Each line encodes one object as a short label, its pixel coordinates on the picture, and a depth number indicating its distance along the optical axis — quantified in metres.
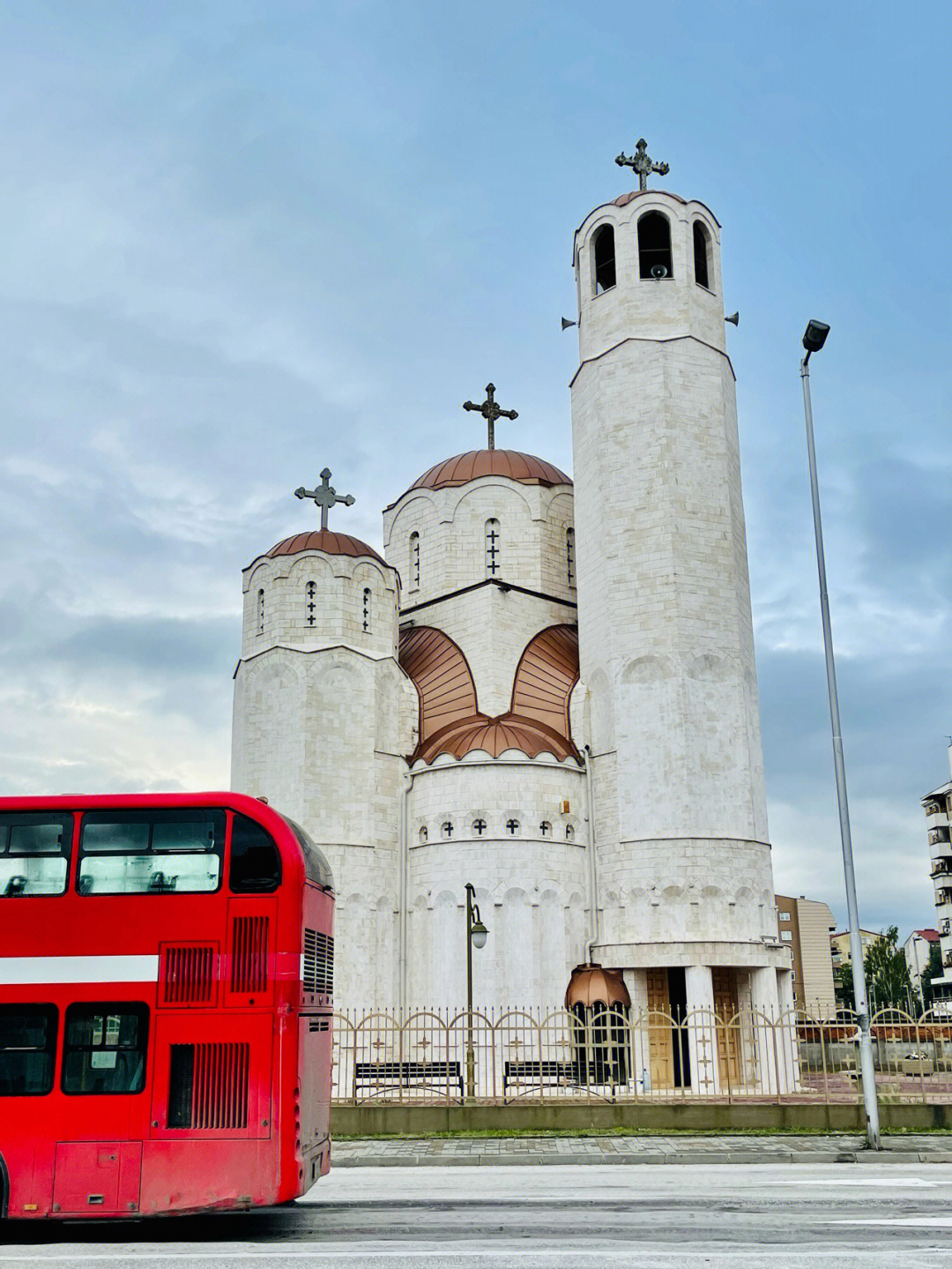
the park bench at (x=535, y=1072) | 30.27
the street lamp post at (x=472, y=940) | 22.56
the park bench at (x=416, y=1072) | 30.61
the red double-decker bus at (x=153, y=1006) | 11.48
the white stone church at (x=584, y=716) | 33.88
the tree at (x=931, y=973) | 92.19
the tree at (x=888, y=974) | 77.25
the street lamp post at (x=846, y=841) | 18.64
